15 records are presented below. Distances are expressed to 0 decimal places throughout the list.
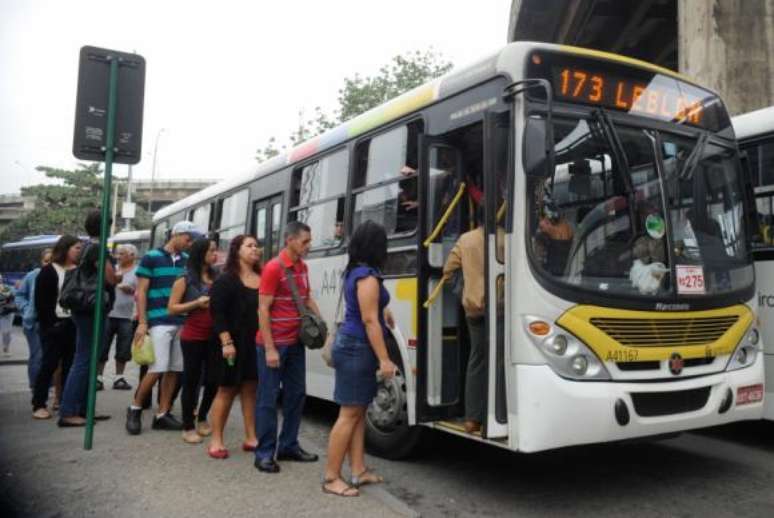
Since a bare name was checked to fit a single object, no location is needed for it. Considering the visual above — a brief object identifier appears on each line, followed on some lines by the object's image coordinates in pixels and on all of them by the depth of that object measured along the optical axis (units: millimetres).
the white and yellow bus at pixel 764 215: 5832
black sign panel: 5242
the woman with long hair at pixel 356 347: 4375
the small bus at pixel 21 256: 26625
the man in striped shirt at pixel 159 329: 6125
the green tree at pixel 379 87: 26391
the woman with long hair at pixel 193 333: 5785
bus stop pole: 5230
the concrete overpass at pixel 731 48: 12156
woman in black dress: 5250
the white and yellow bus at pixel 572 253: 4227
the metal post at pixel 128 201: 34744
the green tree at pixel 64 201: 44250
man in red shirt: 4863
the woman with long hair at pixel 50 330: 6664
